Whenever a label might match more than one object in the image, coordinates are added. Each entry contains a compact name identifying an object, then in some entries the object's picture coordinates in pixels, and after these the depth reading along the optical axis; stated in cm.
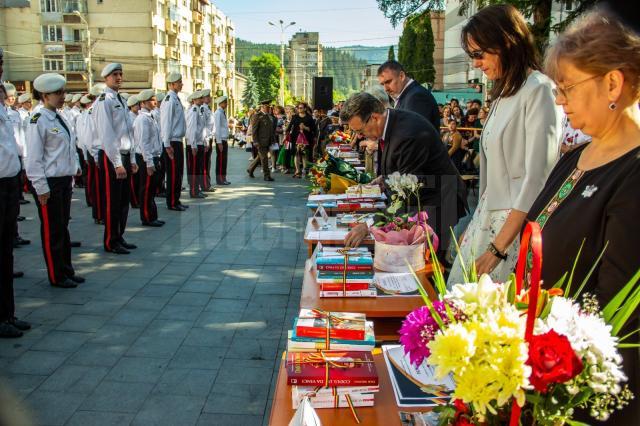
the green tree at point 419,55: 4541
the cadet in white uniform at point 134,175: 902
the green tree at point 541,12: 717
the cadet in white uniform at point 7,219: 425
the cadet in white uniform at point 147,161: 826
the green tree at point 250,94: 7219
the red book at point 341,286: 273
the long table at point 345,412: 167
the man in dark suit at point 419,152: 371
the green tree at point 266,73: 10200
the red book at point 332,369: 175
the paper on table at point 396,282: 279
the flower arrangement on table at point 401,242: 302
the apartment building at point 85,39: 5159
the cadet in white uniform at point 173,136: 932
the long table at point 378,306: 255
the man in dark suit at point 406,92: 510
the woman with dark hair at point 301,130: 1499
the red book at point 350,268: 273
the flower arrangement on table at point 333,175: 542
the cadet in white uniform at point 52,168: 510
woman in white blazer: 226
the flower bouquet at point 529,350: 98
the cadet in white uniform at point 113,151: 635
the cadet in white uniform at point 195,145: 1084
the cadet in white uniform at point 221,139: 1270
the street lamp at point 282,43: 4719
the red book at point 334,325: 197
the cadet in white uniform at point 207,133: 1134
